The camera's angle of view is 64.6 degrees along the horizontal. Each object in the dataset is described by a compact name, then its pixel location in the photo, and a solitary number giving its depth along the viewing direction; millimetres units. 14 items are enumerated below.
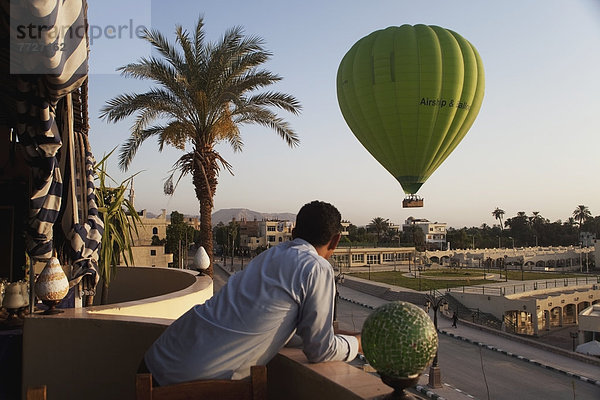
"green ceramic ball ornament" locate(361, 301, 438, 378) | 1740
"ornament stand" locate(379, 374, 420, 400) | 1749
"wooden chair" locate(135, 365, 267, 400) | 1888
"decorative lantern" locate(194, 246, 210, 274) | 8695
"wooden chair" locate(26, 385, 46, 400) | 1712
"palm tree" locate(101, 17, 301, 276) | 14695
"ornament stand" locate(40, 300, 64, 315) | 3858
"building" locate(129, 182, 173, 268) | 31791
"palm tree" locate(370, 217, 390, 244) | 106188
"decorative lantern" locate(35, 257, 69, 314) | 3832
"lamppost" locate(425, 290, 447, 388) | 16703
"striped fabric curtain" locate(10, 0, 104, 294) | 2594
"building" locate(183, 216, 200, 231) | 102638
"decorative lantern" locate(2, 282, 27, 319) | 5164
